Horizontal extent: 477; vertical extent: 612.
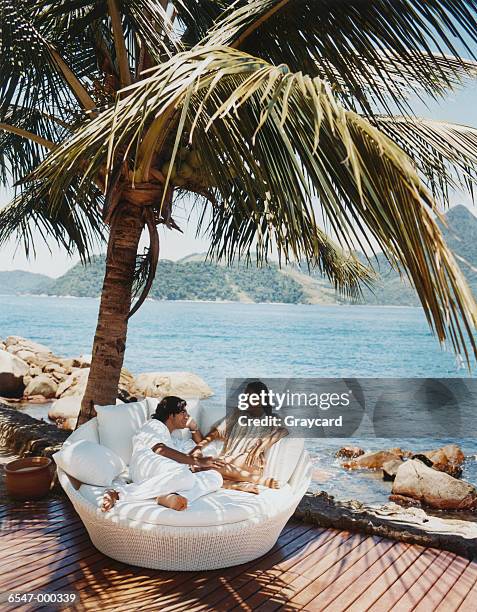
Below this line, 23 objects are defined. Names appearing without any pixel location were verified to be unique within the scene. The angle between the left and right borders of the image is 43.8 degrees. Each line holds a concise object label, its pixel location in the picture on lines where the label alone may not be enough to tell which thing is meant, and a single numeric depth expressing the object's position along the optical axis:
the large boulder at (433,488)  6.03
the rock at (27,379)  11.97
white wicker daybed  2.67
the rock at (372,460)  8.32
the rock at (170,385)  14.77
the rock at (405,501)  6.33
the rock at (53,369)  13.43
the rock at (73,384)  11.18
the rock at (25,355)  14.42
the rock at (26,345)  16.34
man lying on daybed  2.82
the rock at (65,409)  9.55
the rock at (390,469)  7.54
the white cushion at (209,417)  3.83
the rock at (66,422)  8.88
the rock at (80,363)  14.15
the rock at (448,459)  8.80
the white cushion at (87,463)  3.05
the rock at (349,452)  9.34
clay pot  3.57
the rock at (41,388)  11.74
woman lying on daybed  3.20
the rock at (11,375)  11.50
